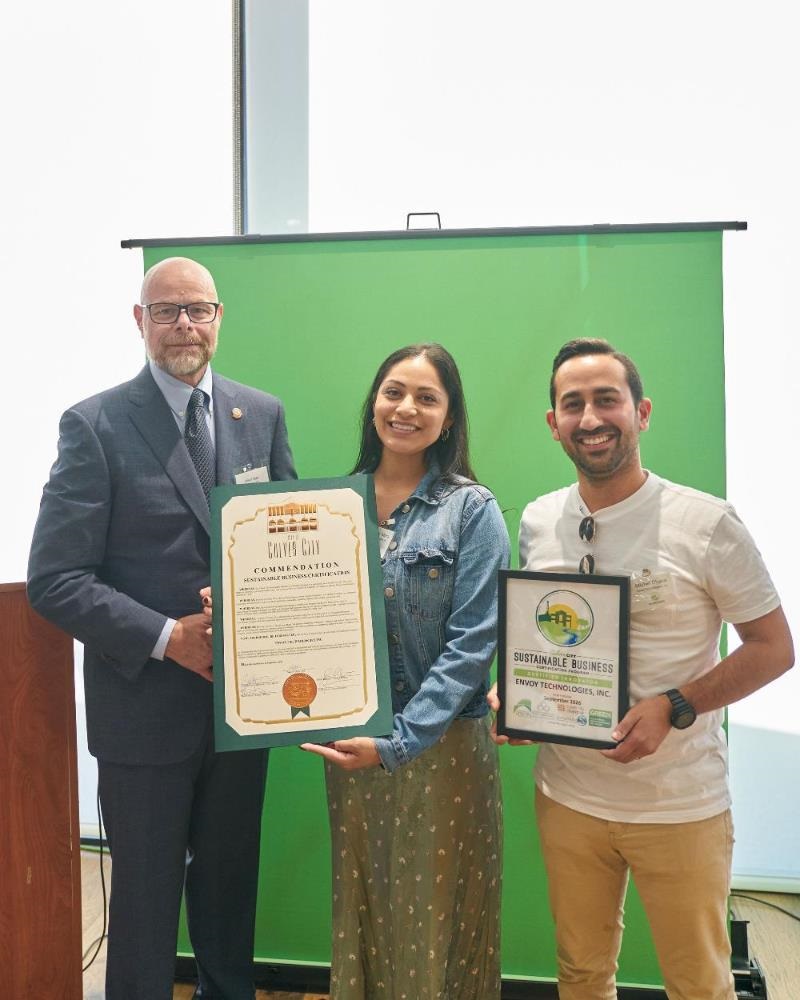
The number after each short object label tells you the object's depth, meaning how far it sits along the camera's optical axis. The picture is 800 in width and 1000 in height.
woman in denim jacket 1.80
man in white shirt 1.71
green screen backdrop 2.45
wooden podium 2.06
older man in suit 1.93
